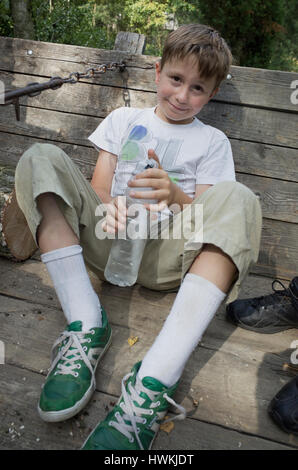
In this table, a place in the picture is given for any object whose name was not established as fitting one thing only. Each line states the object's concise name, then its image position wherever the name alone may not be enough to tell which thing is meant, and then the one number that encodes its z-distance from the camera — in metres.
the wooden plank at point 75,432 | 1.10
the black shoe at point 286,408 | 1.18
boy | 1.16
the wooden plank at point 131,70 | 1.98
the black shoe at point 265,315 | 1.65
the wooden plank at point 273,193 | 2.01
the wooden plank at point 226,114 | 1.99
